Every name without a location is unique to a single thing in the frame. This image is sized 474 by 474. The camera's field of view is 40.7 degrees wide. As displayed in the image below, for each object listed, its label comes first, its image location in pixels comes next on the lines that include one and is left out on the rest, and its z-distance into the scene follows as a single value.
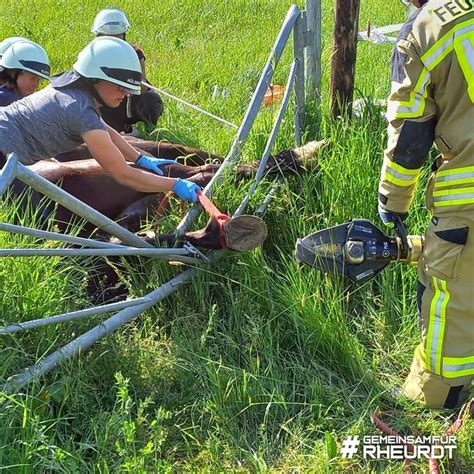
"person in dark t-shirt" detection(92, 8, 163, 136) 4.81
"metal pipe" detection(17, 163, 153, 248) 2.32
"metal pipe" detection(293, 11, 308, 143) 3.87
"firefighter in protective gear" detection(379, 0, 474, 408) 2.27
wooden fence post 3.70
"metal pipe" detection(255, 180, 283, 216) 3.32
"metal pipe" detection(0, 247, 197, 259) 2.29
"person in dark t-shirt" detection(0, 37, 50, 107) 4.32
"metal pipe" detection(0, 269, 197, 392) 2.33
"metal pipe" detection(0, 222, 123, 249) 2.20
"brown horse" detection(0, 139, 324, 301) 3.51
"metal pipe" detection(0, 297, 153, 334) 2.33
